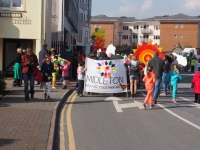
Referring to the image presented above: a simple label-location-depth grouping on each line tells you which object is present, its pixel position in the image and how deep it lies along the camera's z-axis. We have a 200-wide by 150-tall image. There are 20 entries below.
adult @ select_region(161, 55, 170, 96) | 19.67
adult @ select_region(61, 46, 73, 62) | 23.21
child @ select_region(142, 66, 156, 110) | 14.67
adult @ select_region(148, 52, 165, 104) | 16.55
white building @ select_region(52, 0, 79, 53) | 28.91
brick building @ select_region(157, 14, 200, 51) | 99.50
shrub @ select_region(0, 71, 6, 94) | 15.86
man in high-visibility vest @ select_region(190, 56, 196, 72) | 46.24
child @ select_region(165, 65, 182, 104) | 16.64
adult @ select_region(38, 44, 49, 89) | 19.78
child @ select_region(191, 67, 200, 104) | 16.93
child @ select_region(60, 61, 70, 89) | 19.88
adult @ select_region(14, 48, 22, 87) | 19.02
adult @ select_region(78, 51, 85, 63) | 23.81
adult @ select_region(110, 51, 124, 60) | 19.50
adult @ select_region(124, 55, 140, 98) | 17.66
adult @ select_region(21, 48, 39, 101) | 14.79
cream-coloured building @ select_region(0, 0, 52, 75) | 22.61
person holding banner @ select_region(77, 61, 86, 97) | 17.83
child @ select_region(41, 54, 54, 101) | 15.16
